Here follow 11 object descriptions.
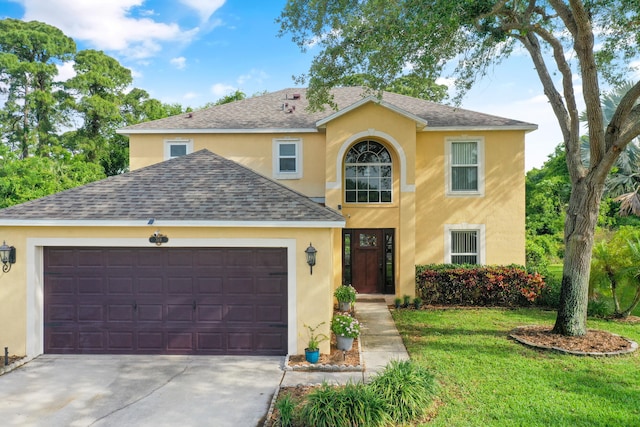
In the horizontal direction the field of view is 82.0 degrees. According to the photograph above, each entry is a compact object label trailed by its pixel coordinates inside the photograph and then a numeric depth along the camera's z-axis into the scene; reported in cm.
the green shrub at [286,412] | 525
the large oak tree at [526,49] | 800
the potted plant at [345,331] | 814
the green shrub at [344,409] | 515
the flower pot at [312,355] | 771
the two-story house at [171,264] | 811
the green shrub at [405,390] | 549
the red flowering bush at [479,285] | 1272
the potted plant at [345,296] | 1152
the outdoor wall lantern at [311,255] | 800
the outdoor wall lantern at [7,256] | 803
